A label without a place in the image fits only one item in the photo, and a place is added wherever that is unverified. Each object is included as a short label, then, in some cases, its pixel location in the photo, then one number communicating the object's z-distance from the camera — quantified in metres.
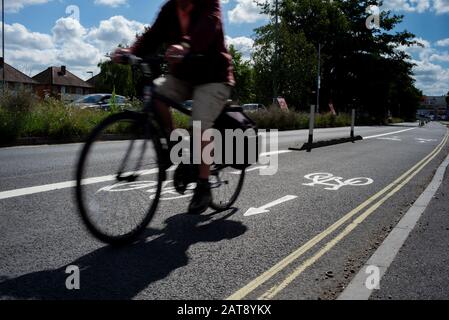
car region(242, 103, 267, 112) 32.74
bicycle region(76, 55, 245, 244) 3.04
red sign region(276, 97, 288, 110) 28.08
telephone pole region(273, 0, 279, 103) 36.15
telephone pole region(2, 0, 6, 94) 28.91
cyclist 3.33
